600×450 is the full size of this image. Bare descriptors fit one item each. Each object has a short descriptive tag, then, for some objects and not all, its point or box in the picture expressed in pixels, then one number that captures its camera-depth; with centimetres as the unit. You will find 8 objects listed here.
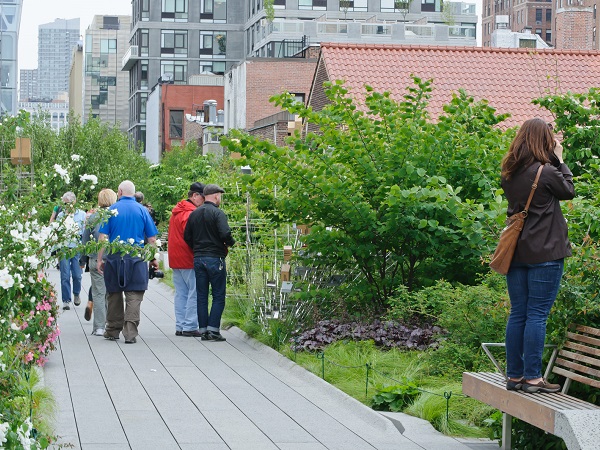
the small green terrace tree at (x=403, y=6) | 8862
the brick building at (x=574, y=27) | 5450
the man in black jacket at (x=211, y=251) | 1387
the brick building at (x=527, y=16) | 15675
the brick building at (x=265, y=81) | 5950
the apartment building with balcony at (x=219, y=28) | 8688
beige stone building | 16475
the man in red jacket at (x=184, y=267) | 1452
